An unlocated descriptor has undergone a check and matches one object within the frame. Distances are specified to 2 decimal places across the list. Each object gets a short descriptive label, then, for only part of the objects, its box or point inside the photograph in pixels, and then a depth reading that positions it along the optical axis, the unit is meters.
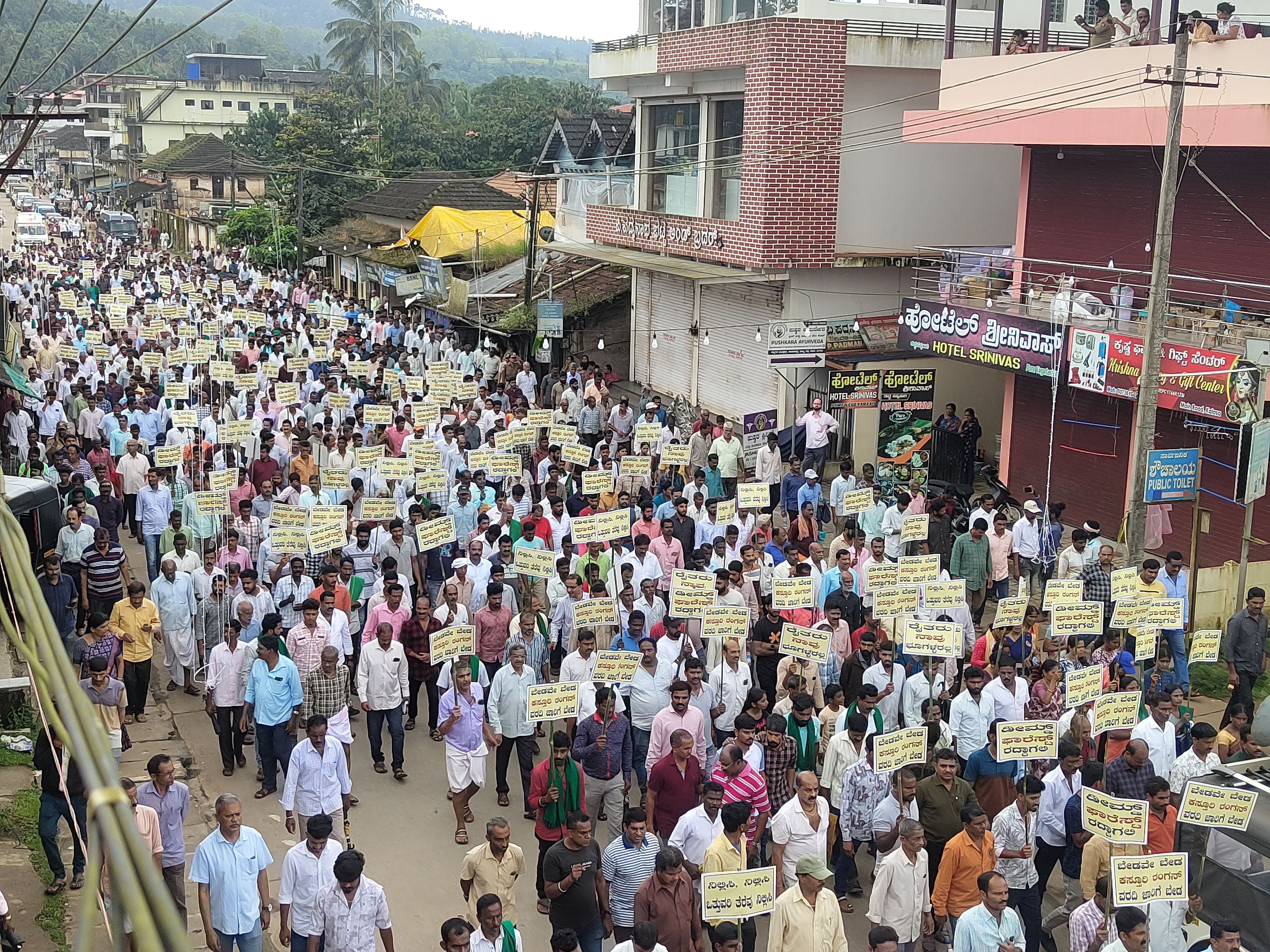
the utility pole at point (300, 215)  45.00
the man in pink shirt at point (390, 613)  10.94
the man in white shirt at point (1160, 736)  9.09
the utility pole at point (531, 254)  29.44
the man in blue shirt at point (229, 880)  7.41
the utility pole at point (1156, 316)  13.18
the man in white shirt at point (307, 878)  7.30
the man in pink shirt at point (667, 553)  13.37
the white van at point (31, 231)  63.41
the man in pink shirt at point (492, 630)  11.09
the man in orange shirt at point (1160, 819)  7.89
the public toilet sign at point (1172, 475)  14.11
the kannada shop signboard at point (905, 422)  19.78
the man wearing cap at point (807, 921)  6.92
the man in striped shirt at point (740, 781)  8.09
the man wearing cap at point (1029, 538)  14.62
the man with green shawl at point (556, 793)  8.50
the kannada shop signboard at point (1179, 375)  15.30
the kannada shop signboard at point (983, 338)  18.48
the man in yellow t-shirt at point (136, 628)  11.18
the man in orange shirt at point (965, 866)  7.59
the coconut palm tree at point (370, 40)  96.38
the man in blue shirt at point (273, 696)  9.98
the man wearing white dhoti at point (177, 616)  11.98
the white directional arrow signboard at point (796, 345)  20.80
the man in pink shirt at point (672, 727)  9.06
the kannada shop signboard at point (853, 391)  19.39
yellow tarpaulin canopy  32.06
